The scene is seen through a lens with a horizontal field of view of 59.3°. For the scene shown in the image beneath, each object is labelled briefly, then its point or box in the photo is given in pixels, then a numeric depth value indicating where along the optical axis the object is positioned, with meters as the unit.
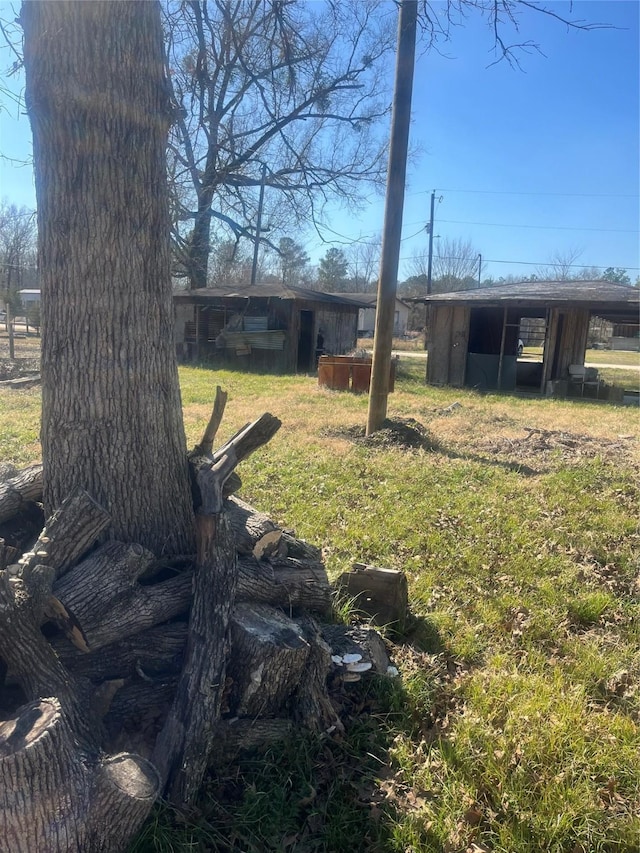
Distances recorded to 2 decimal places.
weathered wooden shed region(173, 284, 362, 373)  18.86
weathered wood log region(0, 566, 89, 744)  2.06
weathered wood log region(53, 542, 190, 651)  2.36
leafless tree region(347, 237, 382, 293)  68.11
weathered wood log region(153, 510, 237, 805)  2.16
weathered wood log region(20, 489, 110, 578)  2.47
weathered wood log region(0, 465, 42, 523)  2.90
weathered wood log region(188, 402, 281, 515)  2.80
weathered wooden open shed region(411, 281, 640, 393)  15.12
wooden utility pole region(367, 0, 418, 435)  7.80
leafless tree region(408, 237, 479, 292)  63.64
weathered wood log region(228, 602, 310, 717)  2.43
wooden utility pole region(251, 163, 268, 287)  21.64
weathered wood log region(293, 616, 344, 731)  2.55
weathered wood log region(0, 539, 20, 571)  2.49
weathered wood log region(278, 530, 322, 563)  3.19
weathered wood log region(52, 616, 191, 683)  2.40
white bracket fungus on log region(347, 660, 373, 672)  2.86
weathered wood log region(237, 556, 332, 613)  2.83
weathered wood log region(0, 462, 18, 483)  3.54
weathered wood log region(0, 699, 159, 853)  1.68
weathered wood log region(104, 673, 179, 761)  2.30
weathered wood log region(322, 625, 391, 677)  2.97
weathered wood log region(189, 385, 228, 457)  3.19
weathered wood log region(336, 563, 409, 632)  3.49
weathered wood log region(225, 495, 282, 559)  2.99
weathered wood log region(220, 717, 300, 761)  2.36
